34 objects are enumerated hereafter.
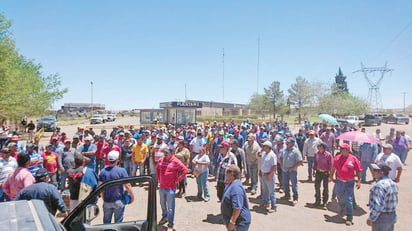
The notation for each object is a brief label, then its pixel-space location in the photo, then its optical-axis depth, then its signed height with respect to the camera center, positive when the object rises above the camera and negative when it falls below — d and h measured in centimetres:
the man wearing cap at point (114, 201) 432 -148
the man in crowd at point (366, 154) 909 -146
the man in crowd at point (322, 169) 682 -149
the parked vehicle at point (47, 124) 2817 -118
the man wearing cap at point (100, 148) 902 -124
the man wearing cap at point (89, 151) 817 -120
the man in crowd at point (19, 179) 464 -119
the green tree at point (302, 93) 4250 +341
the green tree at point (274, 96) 4497 +309
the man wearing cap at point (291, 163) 700 -136
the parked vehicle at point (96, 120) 4366 -114
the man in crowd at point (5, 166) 542 -114
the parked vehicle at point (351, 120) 3271 -89
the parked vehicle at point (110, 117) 5129 -77
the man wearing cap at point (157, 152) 819 -124
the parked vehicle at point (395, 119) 4230 -90
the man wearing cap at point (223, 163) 616 -122
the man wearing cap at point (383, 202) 403 -139
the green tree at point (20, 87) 1734 +218
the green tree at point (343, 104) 4319 +166
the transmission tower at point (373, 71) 5802 +883
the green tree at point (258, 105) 4697 +187
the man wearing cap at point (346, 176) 588 -146
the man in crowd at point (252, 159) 798 -142
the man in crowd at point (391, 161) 641 -120
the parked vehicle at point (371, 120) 3812 -96
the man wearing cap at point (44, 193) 378 -119
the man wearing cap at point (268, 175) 650 -158
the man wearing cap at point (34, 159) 656 -123
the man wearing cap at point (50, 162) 695 -132
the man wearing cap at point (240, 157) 811 -140
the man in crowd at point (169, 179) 537 -137
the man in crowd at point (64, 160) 738 -136
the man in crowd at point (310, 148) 934 -128
